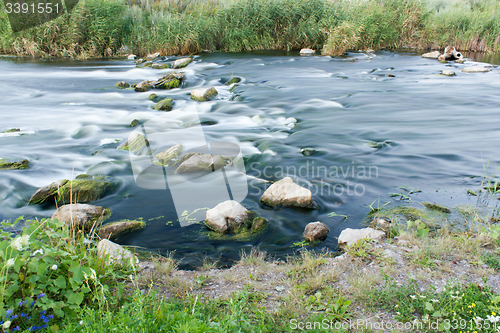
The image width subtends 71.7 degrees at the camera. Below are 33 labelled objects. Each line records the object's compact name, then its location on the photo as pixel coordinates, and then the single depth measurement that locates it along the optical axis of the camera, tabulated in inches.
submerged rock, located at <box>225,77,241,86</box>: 465.1
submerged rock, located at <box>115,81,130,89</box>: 443.2
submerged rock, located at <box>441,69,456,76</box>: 463.5
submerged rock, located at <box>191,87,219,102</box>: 384.8
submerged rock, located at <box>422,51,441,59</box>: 601.6
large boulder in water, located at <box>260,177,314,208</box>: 159.9
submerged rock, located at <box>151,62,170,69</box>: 554.3
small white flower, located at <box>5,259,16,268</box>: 79.1
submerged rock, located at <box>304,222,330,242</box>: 135.8
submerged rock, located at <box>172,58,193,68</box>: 559.8
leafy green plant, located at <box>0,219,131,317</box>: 82.4
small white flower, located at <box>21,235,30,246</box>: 86.0
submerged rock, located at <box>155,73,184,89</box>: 442.0
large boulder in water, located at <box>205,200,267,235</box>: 141.9
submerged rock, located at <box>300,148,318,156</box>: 230.8
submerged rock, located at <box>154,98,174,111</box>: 348.8
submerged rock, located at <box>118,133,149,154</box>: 238.4
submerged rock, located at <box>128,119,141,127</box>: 301.0
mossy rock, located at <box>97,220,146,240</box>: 138.0
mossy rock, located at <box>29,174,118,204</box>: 166.7
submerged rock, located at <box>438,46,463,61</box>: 568.1
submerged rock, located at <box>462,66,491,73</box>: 477.7
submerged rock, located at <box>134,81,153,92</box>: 424.2
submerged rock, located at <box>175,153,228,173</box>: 198.8
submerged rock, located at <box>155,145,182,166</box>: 213.2
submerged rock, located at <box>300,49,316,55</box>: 644.1
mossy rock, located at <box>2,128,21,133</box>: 278.8
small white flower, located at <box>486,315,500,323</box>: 79.8
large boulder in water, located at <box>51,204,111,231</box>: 136.3
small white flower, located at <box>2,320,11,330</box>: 74.4
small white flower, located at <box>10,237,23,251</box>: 83.8
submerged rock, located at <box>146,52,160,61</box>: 624.6
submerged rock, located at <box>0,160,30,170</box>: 207.7
